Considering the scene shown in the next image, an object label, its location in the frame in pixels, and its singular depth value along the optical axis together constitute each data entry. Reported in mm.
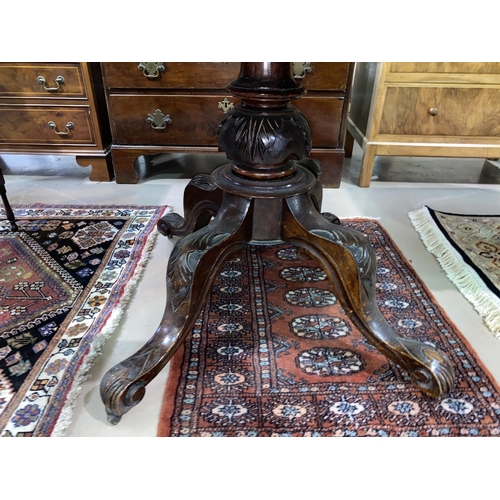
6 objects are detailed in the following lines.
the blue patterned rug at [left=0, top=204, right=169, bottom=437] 786
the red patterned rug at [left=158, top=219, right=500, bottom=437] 747
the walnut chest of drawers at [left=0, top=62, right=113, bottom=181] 1591
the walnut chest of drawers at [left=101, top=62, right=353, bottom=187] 1575
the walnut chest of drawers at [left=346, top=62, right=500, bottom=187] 1579
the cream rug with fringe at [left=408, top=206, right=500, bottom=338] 1086
